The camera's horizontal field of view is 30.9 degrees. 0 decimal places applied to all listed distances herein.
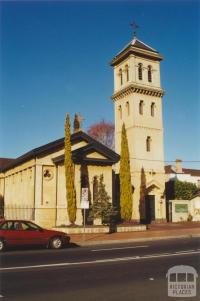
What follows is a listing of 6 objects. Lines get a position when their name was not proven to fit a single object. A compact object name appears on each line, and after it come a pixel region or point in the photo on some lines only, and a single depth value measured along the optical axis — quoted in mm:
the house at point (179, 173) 47219
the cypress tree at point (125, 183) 29469
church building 29172
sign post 20375
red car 16250
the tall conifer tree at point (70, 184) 26797
